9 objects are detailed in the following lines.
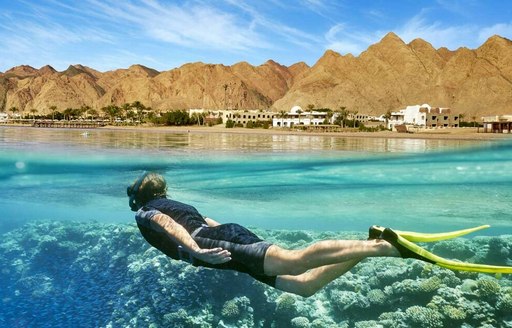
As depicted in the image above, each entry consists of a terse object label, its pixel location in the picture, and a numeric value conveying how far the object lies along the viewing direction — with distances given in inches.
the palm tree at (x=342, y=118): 4260.8
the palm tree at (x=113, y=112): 5536.4
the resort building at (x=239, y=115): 5622.1
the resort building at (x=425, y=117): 4613.7
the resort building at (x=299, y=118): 4906.5
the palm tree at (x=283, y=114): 5134.8
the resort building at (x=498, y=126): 3144.7
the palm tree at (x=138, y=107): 5828.7
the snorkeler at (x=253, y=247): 136.5
